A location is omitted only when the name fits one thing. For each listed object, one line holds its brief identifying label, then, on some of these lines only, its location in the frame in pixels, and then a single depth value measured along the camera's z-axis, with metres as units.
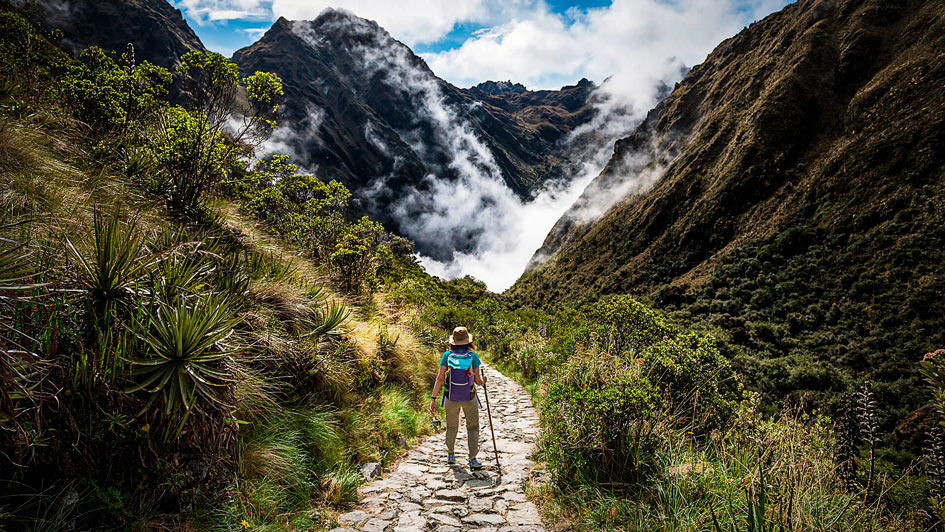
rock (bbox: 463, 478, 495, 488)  4.45
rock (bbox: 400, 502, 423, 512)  3.78
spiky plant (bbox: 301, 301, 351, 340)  5.32
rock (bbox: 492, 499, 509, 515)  3.78
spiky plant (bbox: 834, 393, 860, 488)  3.46
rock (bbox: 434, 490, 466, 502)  4.09
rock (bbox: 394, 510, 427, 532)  3.43
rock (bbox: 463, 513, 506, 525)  3.53
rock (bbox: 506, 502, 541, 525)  3.49
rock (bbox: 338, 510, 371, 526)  3.46
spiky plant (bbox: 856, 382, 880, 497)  2.96
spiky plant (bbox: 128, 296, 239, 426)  2.56
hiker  5.14
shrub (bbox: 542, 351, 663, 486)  3.62
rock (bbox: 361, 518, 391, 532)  3.36
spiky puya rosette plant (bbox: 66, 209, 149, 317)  2.62
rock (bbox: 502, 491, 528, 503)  4.01
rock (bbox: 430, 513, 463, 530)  3.53
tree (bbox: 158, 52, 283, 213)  5.98
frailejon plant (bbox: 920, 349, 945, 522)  2.78
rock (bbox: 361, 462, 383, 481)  4.40
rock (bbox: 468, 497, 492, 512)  3.83
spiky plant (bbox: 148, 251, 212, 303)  3.00
